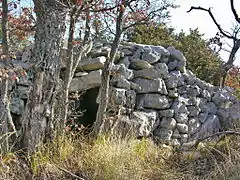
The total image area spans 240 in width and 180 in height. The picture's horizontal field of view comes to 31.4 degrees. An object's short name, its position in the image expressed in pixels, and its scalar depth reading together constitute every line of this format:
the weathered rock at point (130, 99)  6.67
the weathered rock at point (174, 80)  7.30
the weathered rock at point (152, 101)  6.98
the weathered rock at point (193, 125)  7.67
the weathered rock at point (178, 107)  7.37
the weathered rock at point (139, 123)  6.27
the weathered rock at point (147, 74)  7.05
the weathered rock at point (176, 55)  7.79
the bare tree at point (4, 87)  4.82
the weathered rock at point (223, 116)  8.22
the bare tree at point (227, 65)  8.87
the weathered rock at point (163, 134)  7.04
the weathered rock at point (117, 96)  6.41
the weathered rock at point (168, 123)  7.16
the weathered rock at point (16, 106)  6.03
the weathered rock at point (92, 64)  6.57
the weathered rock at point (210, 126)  7.64
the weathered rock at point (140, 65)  7.12
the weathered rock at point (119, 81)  6.63
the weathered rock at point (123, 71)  6.69
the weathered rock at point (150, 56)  7.23
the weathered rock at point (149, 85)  7.01
